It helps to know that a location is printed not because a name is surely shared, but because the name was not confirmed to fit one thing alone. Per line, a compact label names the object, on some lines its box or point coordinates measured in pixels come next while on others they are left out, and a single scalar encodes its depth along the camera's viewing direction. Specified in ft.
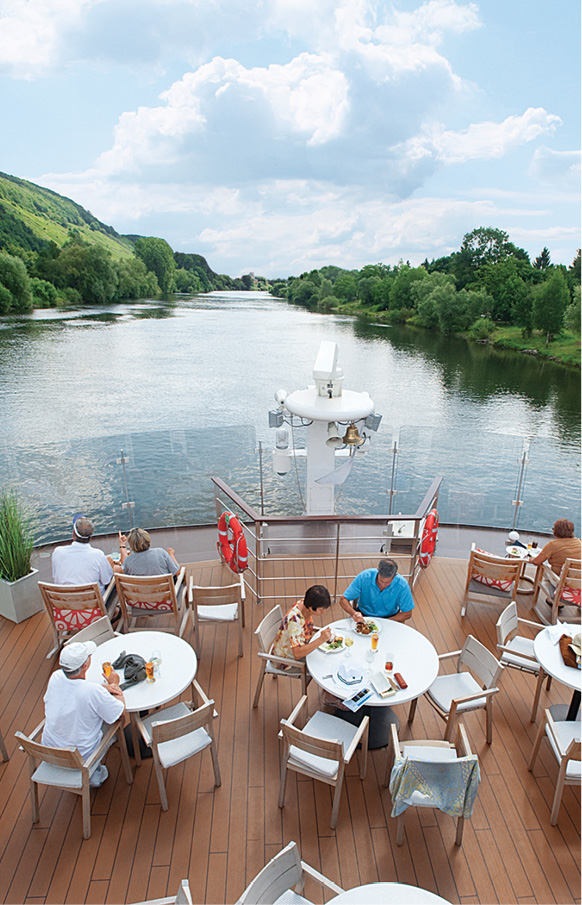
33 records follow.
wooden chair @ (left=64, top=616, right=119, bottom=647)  11.92
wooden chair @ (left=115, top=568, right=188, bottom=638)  14.17
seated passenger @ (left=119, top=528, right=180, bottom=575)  14.55
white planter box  16.14
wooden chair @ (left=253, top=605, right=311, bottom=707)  11.99
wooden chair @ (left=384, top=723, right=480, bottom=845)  8.62
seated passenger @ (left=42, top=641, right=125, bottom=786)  9.26
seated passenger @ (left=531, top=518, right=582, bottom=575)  16.11
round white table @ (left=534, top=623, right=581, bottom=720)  11.35
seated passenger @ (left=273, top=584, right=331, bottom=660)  11.36
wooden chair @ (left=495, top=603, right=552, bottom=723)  12.85
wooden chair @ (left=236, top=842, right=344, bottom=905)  6.83
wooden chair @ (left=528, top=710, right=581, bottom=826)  9.48
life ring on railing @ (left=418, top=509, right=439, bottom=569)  18.06
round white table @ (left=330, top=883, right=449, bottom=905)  7.04
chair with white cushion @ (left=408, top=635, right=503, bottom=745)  11.02
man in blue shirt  13.05
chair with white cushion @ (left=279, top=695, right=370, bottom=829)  9.04
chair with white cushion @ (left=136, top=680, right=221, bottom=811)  9.41
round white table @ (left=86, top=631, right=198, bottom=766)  10.43
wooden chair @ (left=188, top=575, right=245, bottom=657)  13.87
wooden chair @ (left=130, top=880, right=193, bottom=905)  6.82
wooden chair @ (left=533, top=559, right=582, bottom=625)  15.58
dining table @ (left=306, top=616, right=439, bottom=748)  10.73
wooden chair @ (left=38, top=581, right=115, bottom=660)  13.88
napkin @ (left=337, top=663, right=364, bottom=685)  10.84
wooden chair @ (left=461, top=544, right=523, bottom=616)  16.11
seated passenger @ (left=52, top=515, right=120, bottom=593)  14.71
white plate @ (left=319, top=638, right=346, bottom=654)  11.76
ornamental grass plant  15.90
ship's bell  23.65
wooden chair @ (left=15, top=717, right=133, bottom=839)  9.00
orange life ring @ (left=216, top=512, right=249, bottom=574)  17.47
